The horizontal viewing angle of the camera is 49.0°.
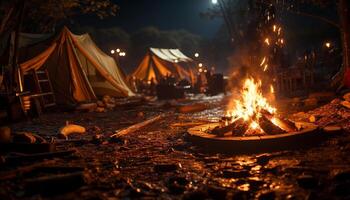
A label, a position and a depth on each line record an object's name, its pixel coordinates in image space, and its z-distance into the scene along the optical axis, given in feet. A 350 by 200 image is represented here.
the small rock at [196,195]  15.06
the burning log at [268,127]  24.56
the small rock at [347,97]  33.63
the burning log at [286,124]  25.27
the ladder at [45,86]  55.00
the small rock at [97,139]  28.13
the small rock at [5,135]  25.41
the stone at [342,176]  16.19
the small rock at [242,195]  14.84
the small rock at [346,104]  32.24
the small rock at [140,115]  45.88
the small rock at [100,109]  54.24
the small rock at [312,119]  31.55
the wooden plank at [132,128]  30.09
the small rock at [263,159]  20.16
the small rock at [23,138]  26.99
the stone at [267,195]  14.67
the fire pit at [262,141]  22.82
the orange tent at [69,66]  62.85
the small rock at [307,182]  15.73
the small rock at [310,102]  43.01
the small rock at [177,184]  16.11
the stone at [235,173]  17.99
